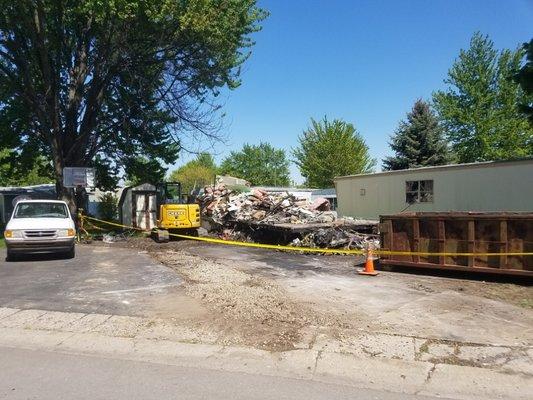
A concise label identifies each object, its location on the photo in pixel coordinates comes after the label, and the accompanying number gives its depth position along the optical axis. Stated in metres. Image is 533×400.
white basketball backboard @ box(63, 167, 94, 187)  23.34
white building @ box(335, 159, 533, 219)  19.53
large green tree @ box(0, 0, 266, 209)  21.02
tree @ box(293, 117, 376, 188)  56.25
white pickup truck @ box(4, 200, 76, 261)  14.89
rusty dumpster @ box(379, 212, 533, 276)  11.05
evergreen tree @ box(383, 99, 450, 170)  39.56
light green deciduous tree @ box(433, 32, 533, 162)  43.03
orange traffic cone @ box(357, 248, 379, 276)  12.39
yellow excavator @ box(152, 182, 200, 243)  21.39
